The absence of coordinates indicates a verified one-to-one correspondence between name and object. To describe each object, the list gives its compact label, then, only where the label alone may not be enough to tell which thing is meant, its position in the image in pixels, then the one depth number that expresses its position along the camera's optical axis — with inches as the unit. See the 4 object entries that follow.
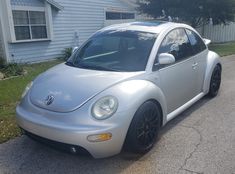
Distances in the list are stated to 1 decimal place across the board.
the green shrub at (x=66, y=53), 342.7
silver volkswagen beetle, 80.9
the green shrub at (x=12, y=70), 242.2
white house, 281.9
